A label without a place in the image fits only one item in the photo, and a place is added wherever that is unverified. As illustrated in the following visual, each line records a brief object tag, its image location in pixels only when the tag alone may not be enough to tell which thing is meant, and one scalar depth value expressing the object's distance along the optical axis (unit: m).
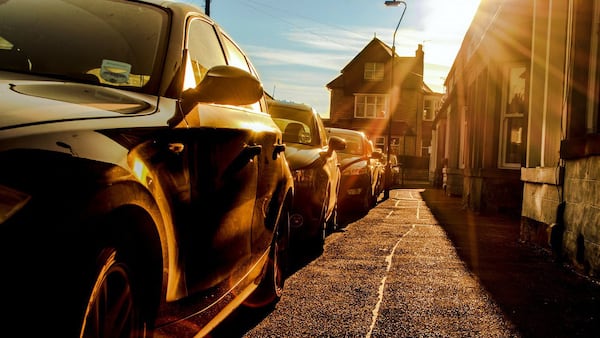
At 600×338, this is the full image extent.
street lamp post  20.11
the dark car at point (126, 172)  1.54
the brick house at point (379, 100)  51.19
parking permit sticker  2.78
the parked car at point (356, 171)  13.11
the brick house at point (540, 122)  6.45
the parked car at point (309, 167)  7.08
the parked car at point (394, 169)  28.06
